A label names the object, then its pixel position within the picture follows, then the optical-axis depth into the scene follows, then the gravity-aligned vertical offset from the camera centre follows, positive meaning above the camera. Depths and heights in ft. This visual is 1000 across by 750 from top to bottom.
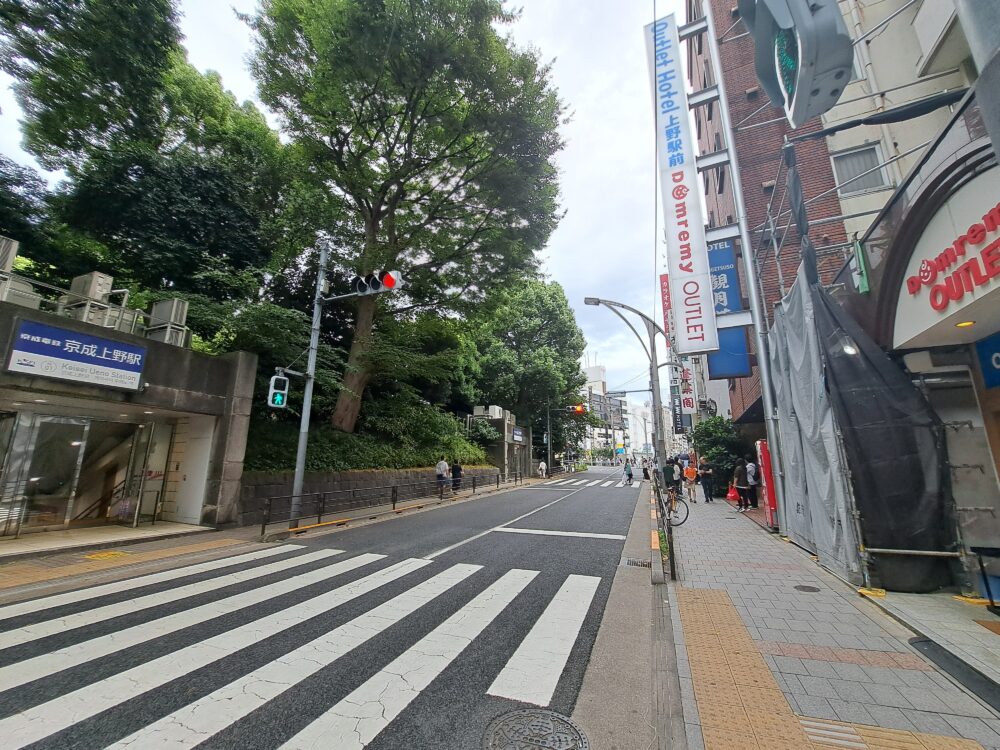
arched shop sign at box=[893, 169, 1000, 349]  13.83 +6.95
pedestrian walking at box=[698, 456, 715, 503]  59.59 -3.26
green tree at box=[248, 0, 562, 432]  40.32 +36.25
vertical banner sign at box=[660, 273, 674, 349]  91.89 +38.01
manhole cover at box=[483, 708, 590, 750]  8.96 -6.31
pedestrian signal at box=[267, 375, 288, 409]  32.96 +4.89
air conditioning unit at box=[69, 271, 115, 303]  31.58 +12.84
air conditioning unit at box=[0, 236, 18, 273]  26.91 +12.84
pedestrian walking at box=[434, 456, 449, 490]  57.72 -2.73
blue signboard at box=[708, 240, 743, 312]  40.04 +16.70
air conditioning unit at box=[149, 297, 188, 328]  34.53 +11.79
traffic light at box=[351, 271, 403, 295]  31.22 +13.16
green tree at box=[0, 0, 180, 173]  30.99 +32.63
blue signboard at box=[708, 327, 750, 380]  42.68 +10.39
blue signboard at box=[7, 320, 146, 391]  25.06 +6.21
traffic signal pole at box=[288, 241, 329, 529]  33.76 +4.73
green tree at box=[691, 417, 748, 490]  61.98 +1.38
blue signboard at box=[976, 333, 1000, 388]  18.49 +4.58
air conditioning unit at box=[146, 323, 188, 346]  33.83 +9.81
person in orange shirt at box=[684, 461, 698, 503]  60.64 -3.77
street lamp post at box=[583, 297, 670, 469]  41.79 +9.16
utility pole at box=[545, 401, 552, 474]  115.01 +7.58
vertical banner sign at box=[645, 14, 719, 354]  34.47 +22.21
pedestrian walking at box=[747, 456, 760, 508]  49.41 -3.15
